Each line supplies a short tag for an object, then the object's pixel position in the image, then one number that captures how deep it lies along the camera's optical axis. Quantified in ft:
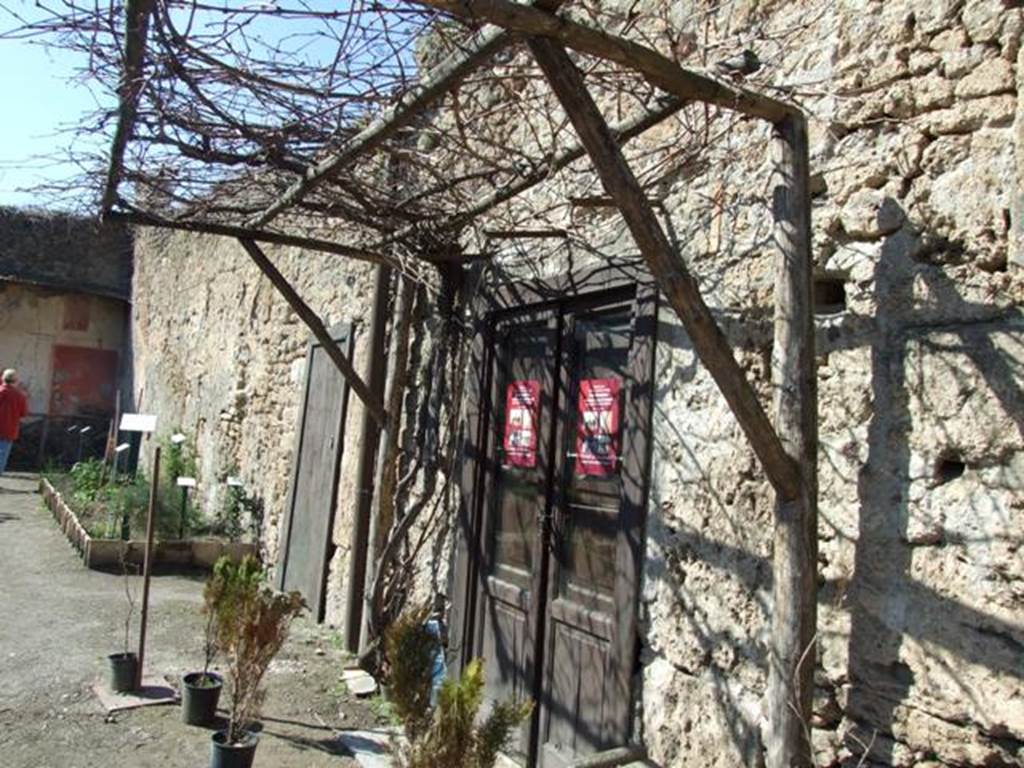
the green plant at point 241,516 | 26.76
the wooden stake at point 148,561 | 15.06
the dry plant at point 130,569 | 24.19
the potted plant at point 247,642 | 12.78
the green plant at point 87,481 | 31.24
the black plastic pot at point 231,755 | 12.12
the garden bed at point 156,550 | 24.93
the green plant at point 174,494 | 27.12
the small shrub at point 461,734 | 8.50
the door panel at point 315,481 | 21.30
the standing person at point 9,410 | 37.19
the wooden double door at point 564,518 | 11.74
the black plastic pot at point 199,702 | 14.23
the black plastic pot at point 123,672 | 15.28
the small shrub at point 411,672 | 9.71
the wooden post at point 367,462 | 18.80
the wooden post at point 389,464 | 17.66
